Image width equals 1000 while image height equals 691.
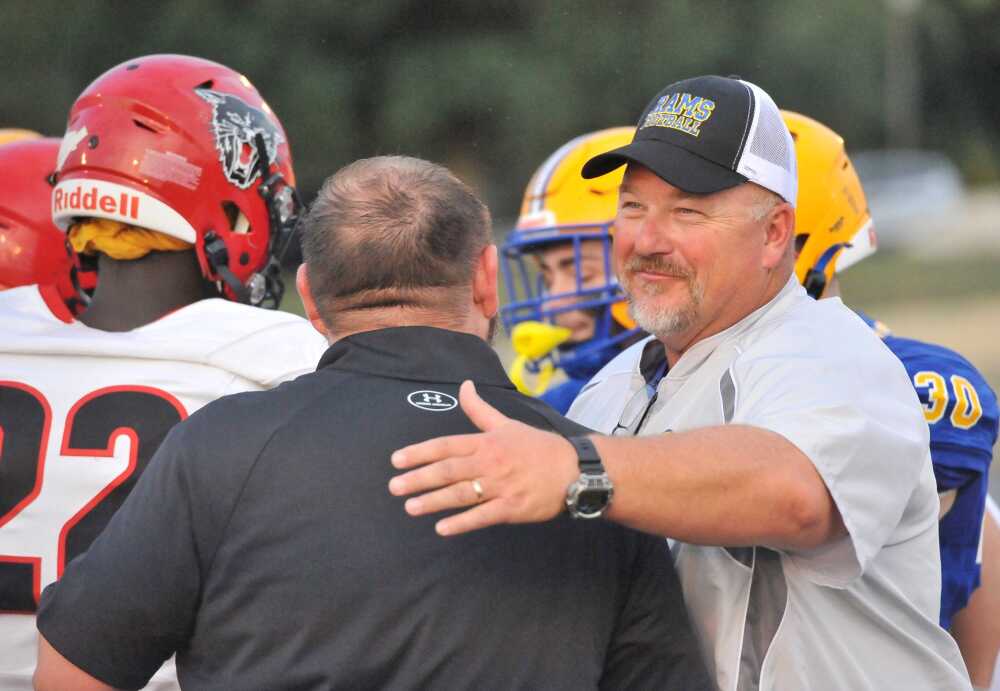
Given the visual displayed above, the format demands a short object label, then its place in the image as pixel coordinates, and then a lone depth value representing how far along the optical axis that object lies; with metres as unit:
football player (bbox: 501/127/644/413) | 8.95
